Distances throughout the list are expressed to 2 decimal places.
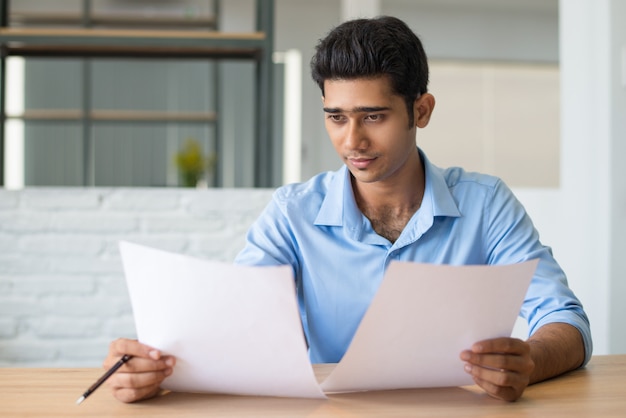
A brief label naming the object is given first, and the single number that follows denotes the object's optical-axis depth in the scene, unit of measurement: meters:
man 1.33
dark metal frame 2.51
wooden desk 0.88
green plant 4.82
